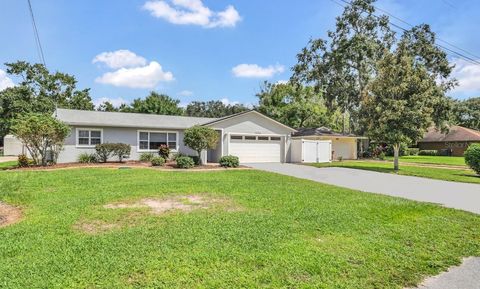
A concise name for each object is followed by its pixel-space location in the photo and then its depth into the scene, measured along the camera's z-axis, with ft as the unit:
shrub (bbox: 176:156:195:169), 55.16
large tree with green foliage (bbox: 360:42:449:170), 61.21
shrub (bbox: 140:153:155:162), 64.74
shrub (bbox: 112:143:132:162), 60.85
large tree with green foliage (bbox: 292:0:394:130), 102.12
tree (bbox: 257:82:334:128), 122.83
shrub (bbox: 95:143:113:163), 60.18
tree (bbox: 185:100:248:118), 243.81
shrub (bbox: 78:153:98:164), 59.62
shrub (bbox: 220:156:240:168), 58.23
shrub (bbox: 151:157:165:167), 58.13
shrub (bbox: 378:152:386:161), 106.69
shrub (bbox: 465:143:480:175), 57.77
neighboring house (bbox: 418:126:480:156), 127.75
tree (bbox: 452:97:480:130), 172.04
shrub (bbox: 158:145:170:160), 65.41
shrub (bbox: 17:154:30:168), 54.85
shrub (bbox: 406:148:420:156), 134.58
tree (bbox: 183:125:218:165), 57.00
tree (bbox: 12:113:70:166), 50.78
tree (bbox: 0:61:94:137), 114.83
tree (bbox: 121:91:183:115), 148.28
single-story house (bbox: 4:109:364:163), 61.62
